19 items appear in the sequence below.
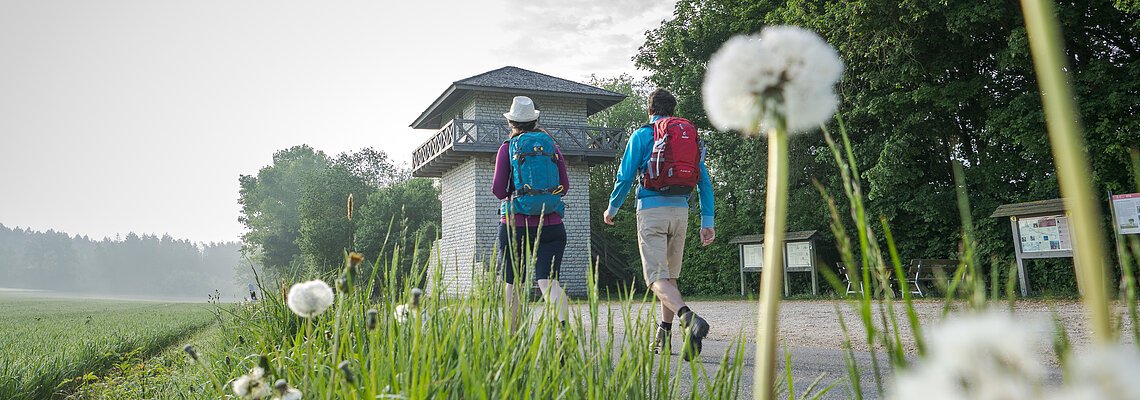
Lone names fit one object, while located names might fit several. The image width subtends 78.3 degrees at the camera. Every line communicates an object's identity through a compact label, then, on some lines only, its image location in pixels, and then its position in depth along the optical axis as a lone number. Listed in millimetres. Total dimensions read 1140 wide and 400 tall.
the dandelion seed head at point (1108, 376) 217
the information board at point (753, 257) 17156
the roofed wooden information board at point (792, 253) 16266
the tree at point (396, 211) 29016
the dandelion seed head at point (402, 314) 1832
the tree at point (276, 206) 47812
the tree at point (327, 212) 32562
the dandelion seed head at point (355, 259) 1305
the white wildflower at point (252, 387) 1336
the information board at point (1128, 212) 9984
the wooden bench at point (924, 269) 14023
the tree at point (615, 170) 22844
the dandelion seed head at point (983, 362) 251
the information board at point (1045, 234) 11828
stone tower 21953
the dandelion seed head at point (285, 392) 1238
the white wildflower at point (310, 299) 1251
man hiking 4273
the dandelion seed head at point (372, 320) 1117
